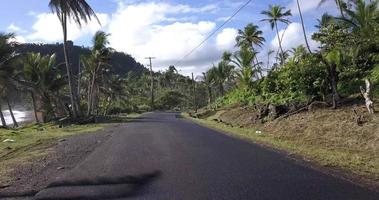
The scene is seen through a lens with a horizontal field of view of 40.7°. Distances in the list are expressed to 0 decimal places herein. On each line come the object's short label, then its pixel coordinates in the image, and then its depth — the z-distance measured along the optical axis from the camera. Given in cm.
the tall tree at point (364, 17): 2295
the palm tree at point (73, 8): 3991
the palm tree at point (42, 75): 5216
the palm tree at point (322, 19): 4575
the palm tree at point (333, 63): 2458
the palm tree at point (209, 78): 8426
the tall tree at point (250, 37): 6731
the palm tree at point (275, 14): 6058
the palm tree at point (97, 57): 5553
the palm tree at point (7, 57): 4167
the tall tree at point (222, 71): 7988
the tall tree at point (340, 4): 3729
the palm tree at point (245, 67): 4634
